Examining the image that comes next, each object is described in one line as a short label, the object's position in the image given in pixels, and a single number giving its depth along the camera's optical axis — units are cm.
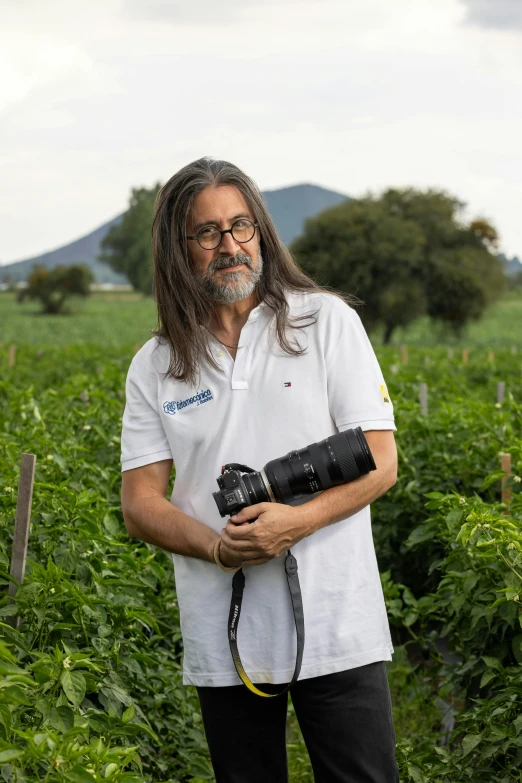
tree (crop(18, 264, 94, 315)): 8038
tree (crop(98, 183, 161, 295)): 12731
